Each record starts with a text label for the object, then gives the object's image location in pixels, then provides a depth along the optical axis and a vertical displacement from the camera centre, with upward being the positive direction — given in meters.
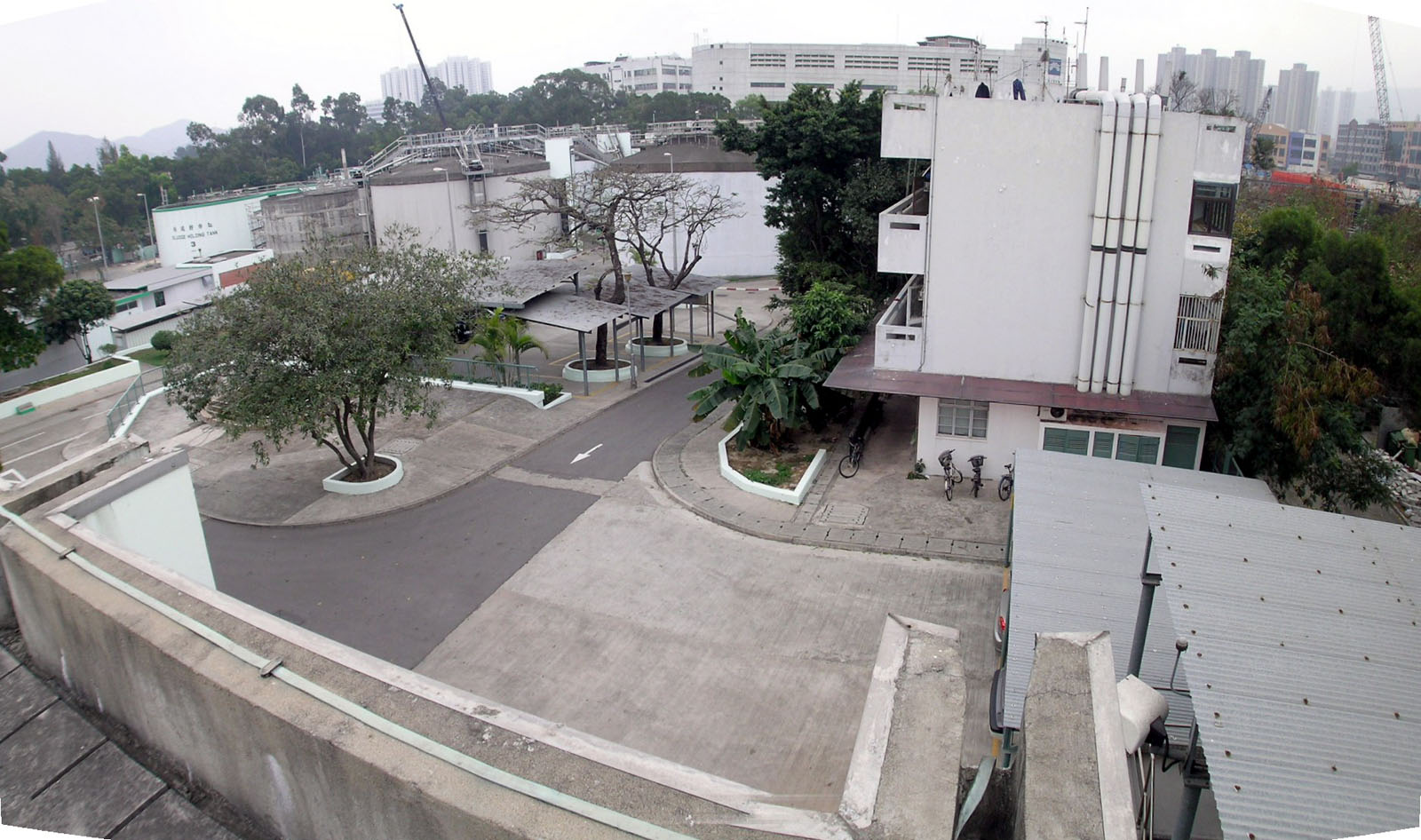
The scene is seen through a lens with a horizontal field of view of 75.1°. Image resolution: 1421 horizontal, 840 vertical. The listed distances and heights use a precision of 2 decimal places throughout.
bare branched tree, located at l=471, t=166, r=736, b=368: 28.28 -1.95
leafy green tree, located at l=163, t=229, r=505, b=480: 17.19 -3.66
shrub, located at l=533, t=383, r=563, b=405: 24.92 -6.41
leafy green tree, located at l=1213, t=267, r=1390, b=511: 14.48 -4.14
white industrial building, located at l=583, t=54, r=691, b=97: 142.50 +10.30
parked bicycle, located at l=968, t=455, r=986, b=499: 18.08 -6.26
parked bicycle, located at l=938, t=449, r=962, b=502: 18.33 -6.46
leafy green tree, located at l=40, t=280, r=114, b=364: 41.03 -6.66
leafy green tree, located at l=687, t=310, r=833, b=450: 19.72 -5.01
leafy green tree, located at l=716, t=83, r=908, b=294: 24.58 -0.85
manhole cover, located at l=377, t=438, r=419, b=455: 21.73 -6.80
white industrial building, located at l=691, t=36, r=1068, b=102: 91.38 +7.12
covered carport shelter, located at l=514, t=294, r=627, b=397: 25.62 -4.61
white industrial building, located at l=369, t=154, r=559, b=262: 48.66 -2.66
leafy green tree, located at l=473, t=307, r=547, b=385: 25.75 -5.18
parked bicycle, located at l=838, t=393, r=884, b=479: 19.73 -6.50
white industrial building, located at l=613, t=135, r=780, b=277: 45.44 -3.78
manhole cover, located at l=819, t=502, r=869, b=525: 17.50 -6.88
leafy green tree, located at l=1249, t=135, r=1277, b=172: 39.44 -0.90
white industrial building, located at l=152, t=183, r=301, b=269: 64.75 -5.19
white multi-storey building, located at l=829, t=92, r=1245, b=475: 16.61 -2.52
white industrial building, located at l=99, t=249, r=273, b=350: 47.75 -7.46
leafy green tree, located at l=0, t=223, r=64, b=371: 36.75 -5.24
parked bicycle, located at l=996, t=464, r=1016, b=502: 18.11 -6.63
